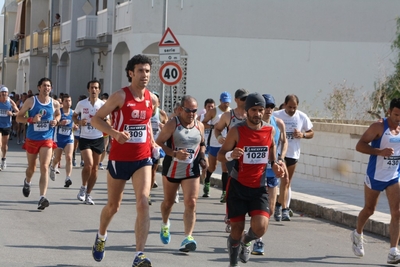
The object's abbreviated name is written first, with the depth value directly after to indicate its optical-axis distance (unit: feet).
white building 99.66
